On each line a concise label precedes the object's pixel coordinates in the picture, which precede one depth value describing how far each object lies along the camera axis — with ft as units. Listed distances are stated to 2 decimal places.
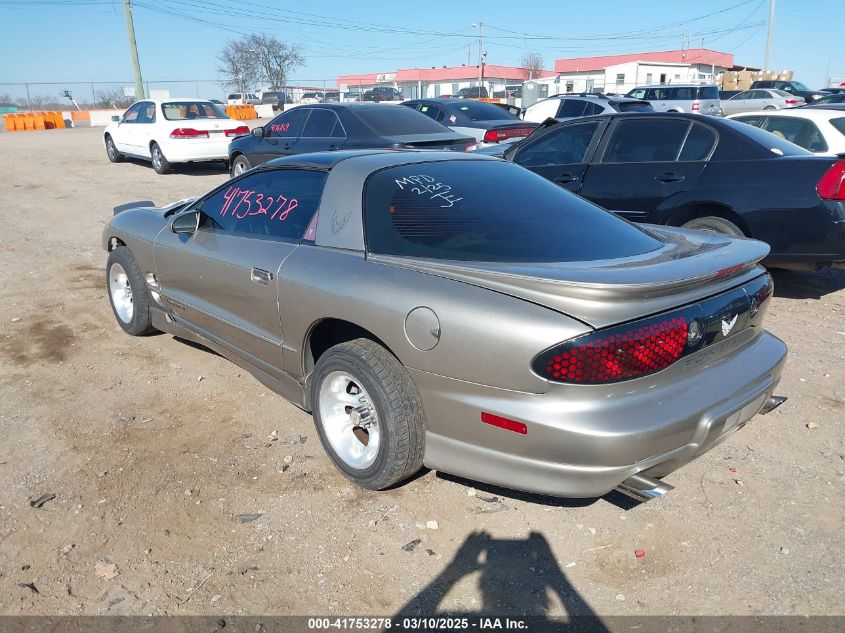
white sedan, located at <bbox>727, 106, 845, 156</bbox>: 28.35
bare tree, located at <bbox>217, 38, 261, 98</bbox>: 222.48
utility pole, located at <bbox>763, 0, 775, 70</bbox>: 151.02
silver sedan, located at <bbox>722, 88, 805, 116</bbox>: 78.95
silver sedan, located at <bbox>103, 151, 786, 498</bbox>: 8.06
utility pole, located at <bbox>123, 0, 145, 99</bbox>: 97.30
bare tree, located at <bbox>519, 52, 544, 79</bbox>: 251.19
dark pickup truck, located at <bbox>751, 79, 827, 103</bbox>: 101.18
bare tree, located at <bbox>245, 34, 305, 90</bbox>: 221.66
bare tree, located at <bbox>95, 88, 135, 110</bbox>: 165.58
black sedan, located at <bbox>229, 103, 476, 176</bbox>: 30.25
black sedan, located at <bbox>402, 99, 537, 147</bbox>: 37.22
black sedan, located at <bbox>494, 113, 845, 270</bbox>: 17.48
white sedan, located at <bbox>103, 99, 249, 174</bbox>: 45.73
